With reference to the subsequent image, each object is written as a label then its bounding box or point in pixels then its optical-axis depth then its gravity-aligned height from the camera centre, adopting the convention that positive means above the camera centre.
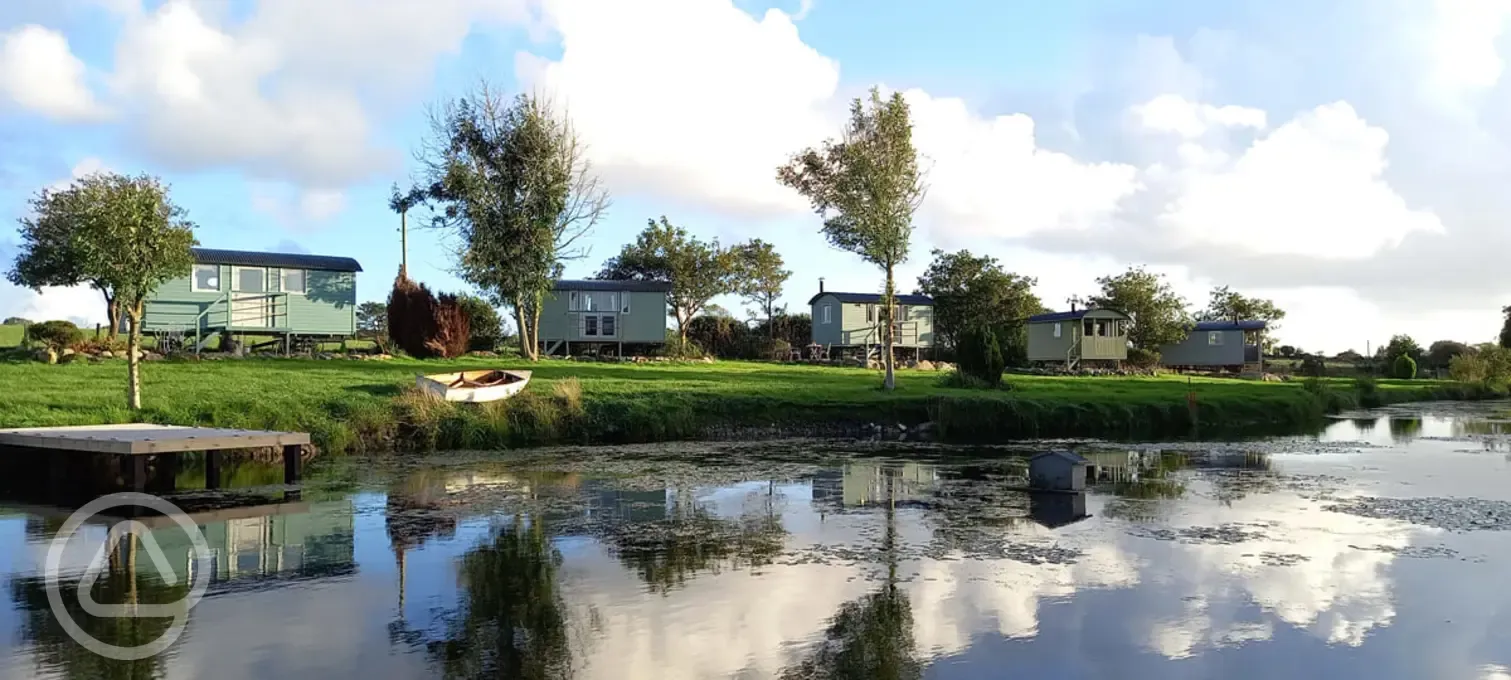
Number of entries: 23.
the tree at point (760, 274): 61.12 +5.11
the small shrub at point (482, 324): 46.66 +1.73
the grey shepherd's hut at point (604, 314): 48.38 +2.18
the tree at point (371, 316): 67.82 +3.23
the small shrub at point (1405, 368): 63.59 -0.90
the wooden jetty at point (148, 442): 13.66 -1.06
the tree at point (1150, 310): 60.34 +2.71
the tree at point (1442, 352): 70.12 +0.06
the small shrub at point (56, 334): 32.90 +1.05
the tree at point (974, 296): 59.94 +3.59
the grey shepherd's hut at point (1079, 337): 53.62 +1.02
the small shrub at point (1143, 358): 58.88 -0.13
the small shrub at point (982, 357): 33.00 +0.00
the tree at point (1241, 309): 74.31 +3.35
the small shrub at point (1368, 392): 42.59 -1.61
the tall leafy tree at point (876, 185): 31.89 +5.38
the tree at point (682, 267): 58.75 +5.34
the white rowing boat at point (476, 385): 21.94 -0.50
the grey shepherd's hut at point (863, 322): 54.50 +1.97
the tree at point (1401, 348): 69.25 +0.36
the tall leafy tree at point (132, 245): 17.59 +2.07
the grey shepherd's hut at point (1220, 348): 62.44 +0.45
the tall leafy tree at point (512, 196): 40.66 +6.55
